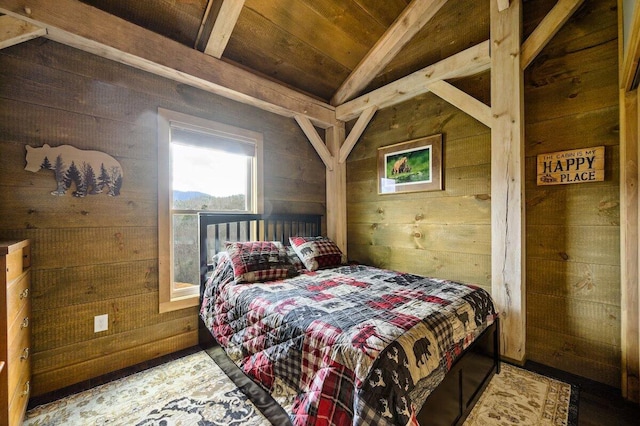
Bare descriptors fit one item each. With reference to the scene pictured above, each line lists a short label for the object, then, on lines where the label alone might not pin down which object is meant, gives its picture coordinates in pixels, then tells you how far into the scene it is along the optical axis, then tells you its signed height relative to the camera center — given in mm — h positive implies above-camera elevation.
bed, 1060 -612
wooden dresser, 1241 -611
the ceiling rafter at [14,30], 1612 +1103
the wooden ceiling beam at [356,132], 3134 +972
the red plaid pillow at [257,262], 2182 -415
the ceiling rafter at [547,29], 1920 +1358
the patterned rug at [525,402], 1535 -1172
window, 2297 +275
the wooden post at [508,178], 2068 +265
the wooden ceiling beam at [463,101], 2260 +978
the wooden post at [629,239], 1707 -170
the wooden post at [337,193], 3479 +245
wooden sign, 1881 +334
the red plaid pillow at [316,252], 2670 -401
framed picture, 2646 +488
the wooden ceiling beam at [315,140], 3182 +886
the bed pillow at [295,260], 2616 -468
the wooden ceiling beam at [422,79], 2303 +1275
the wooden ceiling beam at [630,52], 1171 +809
